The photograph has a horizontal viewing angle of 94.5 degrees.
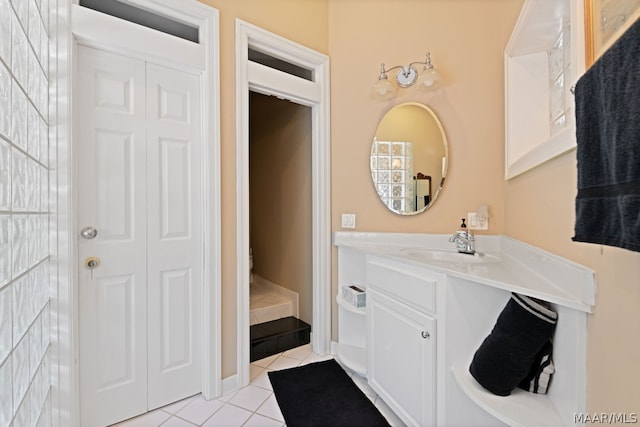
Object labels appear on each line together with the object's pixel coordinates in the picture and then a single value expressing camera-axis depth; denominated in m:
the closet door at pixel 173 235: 1.66
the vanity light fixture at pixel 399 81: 2.03
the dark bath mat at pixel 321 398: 1.60
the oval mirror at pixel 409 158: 2.08
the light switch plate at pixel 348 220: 2.27
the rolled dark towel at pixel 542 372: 1.16
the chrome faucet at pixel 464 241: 1.89
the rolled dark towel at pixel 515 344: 1.13
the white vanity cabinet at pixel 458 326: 1.03
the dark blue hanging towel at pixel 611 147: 0.60
